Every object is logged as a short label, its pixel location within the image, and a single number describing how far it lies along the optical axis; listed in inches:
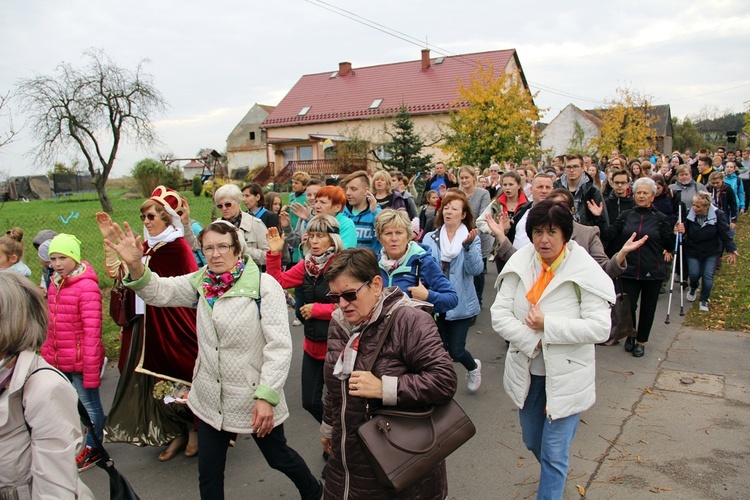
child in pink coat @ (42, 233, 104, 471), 155.8
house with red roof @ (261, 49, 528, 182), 1462.8
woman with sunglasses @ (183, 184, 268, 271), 212.1
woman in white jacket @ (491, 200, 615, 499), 115.1
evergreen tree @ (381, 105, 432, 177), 1131.3
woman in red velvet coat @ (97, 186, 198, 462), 158.1
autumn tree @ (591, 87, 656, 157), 1139.6
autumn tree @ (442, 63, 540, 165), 750.5
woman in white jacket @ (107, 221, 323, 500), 117.6
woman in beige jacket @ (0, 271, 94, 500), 79.0
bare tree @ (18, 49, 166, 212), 1093.1
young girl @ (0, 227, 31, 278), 186.1
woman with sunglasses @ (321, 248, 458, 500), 89.0
